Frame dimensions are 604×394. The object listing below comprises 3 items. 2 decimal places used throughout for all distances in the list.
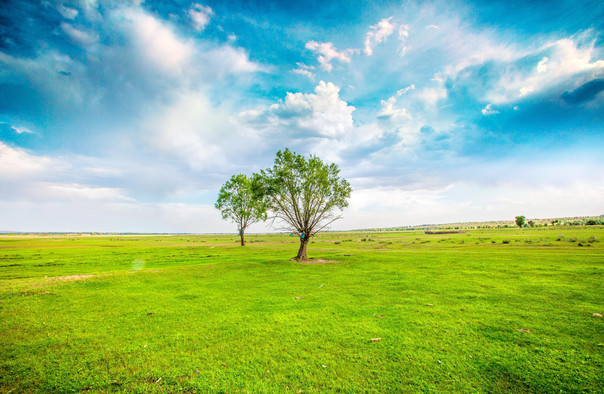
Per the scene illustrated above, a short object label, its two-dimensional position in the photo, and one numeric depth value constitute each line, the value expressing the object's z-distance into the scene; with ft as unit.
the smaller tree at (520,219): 471.66
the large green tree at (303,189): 94.22
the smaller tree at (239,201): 191.62
